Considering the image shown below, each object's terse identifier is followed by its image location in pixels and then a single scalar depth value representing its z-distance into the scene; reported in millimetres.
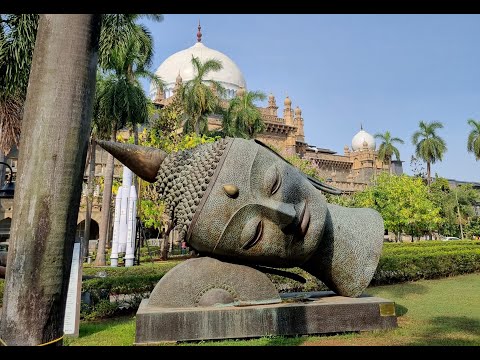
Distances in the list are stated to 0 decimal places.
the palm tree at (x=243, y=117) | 29172
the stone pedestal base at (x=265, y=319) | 5008
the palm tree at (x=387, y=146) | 46312
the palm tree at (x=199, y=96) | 24656
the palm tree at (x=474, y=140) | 41628
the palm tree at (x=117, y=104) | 17875
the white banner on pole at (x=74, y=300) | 6336
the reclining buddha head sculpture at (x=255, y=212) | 5289
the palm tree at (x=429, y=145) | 41438
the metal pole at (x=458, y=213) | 41838
